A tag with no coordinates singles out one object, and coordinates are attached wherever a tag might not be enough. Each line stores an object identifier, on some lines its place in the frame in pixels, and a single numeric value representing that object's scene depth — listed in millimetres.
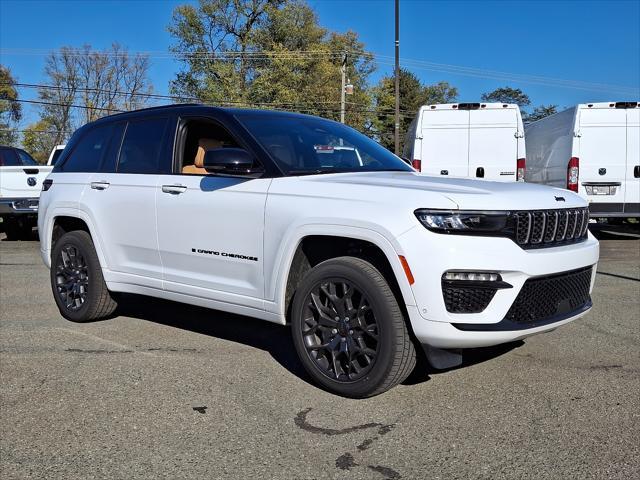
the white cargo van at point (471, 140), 12250
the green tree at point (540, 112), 72738
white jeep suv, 3441
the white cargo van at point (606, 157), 12016
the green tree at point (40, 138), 55750
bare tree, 50844
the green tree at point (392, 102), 64625
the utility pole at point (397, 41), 28017
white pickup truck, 12328
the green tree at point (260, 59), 41188
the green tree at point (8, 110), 55591
